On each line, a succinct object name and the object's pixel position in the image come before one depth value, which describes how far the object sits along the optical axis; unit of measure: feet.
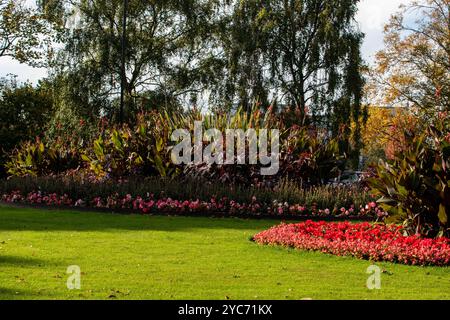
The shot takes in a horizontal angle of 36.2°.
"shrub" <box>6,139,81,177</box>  72.28
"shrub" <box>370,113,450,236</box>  32.20
